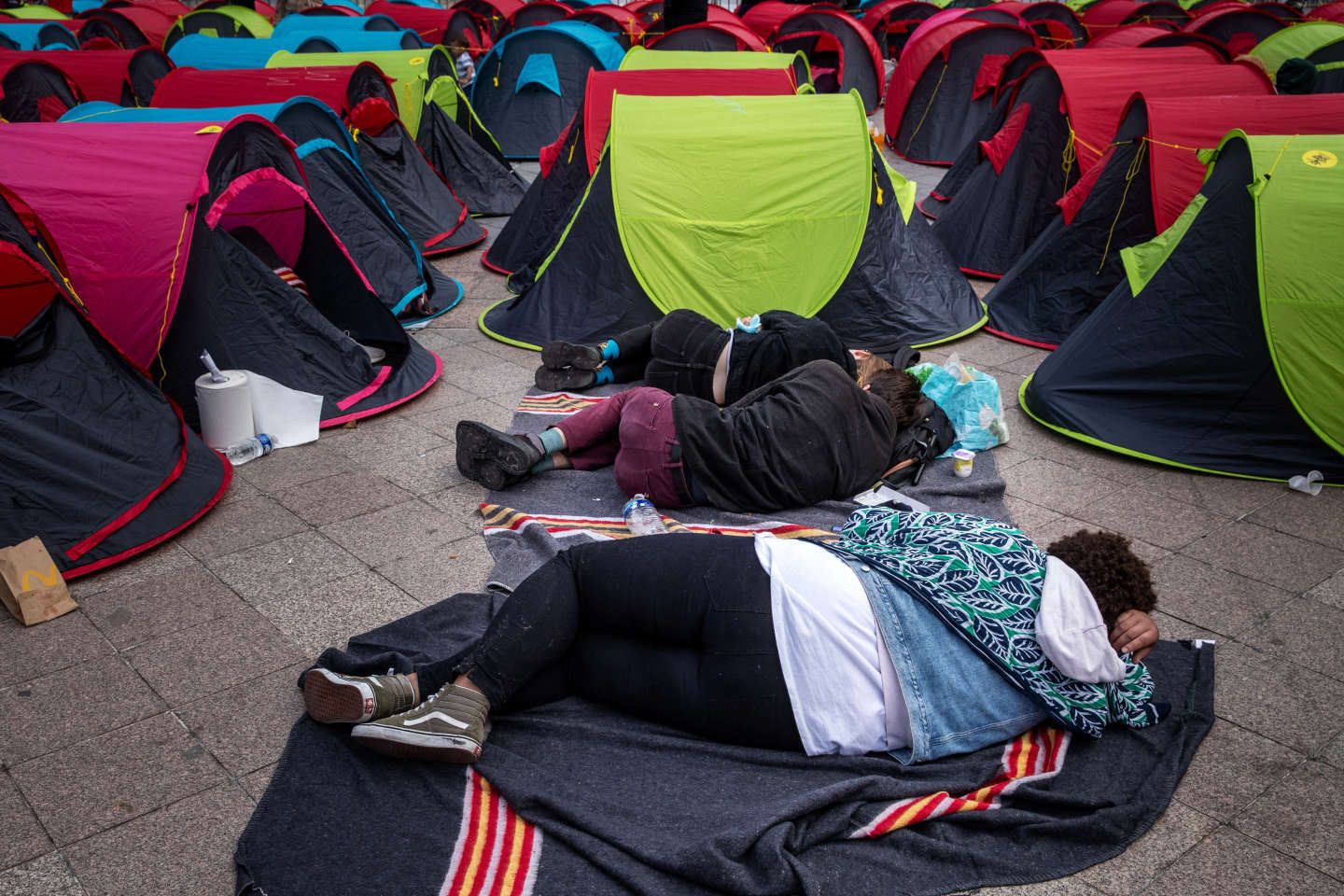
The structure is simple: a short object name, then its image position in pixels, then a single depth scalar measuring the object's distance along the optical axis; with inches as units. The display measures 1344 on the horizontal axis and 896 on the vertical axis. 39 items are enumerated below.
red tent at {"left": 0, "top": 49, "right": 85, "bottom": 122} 481.1
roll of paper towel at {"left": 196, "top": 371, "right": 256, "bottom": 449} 186.2
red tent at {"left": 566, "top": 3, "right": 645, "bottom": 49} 714.2
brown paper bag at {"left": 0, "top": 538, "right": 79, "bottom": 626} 136.1
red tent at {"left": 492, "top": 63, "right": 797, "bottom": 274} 273.3
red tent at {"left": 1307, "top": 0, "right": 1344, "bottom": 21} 631.2
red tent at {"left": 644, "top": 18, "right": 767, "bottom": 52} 581.6
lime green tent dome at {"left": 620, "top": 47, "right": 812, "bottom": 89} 376.2
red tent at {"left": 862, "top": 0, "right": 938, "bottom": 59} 826.8
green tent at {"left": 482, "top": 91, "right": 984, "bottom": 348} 237.9
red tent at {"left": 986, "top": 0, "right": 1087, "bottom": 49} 698.8
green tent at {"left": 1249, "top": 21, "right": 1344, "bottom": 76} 507.2
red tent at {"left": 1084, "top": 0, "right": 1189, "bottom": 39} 760.3
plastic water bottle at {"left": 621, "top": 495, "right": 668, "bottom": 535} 163.9
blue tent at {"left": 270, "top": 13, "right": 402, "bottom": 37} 639.1
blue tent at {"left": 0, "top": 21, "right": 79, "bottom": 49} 697.6
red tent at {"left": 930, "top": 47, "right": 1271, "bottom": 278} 298.4
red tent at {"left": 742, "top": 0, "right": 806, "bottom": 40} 771.4
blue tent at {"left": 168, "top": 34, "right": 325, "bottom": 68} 487.8
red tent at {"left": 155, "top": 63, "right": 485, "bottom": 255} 331.0
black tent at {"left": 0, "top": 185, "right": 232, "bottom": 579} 148.2
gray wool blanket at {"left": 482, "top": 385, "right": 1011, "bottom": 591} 158.4
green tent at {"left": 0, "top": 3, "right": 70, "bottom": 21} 822.5
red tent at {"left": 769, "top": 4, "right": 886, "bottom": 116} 658.8
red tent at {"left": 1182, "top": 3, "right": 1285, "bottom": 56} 615.5
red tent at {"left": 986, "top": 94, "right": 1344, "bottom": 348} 239.1
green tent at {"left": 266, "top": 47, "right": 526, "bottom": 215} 390.9
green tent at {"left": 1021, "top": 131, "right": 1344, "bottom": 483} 184.1
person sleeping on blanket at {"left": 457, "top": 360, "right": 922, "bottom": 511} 165.9
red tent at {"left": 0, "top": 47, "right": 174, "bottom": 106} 529.7
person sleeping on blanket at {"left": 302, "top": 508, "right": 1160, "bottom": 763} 105.3
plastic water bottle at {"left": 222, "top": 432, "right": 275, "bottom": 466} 186.2
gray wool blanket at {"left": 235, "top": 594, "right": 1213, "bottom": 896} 96.3
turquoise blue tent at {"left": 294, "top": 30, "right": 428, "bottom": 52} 601.9
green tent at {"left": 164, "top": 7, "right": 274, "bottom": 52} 754.8
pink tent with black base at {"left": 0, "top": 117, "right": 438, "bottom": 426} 185.6
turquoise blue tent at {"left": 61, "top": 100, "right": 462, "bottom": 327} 270.7
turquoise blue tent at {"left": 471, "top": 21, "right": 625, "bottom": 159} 500.7
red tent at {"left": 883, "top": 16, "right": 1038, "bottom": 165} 503.2
